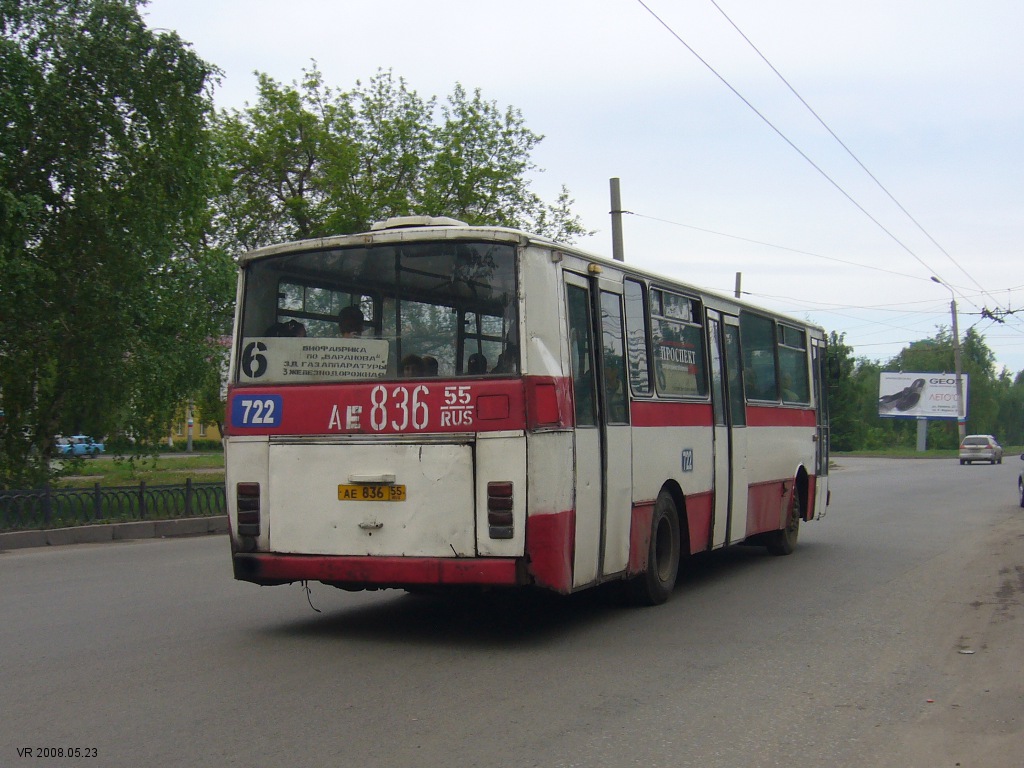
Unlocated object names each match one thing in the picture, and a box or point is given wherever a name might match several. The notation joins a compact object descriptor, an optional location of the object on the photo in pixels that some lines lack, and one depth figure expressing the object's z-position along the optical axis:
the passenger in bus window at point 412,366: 7.97
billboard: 97.88
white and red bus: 7.64
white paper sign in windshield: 8.12
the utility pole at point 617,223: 25.77
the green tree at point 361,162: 37.50
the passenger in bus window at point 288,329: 8.44
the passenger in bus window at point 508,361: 7.68
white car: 63.06
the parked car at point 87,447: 21.53
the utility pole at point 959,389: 65.71
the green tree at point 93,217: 19.75
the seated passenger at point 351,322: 8.22
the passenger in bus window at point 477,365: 7.80
